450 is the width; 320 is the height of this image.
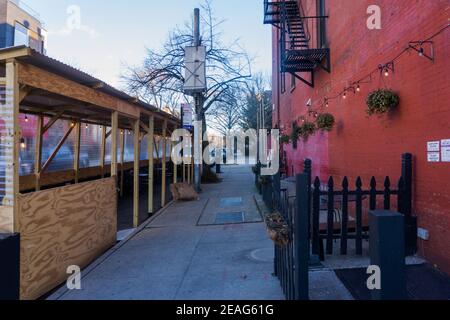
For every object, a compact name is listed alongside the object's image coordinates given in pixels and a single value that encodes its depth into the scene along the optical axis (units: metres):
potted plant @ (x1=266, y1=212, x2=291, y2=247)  3.32
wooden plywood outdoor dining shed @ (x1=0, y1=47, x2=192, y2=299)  3.78
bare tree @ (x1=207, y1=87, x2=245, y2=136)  19.03
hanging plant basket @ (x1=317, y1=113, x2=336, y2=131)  7.96
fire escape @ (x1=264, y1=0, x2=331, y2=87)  8.70
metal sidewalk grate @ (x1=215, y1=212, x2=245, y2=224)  8.01
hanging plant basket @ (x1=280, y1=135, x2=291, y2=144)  15.19
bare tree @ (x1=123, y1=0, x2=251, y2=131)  17.23
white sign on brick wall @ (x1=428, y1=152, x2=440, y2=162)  4.13
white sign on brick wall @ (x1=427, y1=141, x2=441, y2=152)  4.11
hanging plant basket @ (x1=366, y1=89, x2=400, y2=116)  4.99
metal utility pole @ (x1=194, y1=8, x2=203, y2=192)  14.41
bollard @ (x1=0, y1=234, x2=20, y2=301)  3.44
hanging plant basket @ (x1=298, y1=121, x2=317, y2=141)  9.71
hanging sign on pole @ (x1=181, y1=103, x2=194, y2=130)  12.40
